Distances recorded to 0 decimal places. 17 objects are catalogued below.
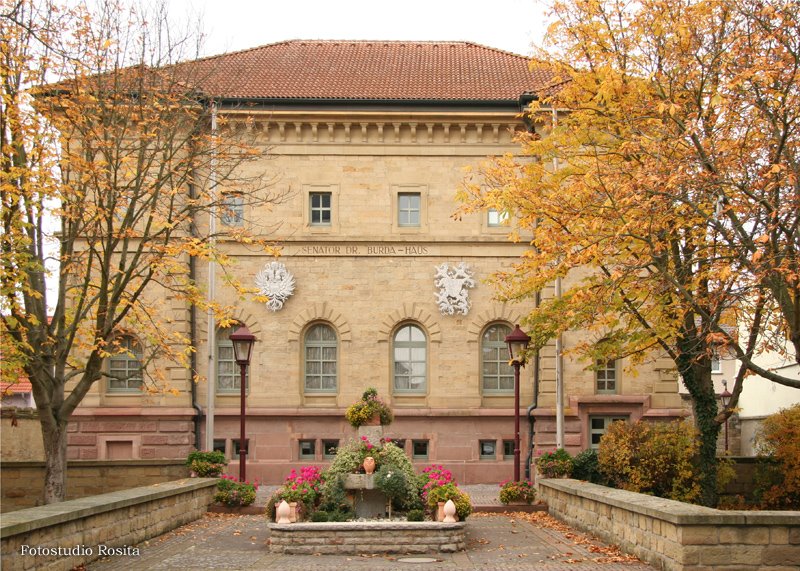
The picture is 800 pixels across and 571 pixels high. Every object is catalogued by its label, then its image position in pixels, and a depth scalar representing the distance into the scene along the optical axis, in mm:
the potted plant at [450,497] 17342
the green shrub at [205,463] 24453
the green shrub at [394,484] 17609
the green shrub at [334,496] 17766
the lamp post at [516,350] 24062
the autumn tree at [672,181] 15508
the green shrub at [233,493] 23344
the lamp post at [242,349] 24438
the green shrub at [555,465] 24062
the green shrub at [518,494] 23562
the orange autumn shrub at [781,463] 22766
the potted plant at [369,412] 18781
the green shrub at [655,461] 22109
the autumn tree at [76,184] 19016
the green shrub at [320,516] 17562
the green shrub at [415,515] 17594
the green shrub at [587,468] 24250
